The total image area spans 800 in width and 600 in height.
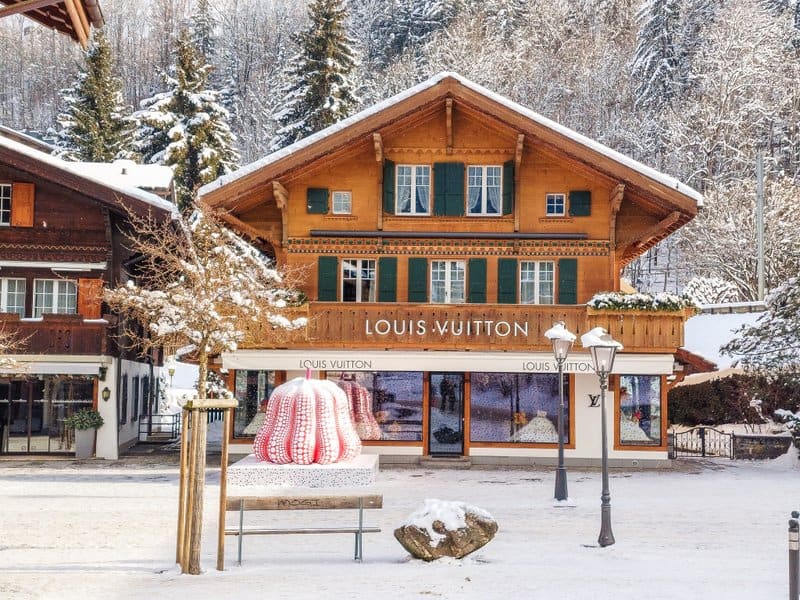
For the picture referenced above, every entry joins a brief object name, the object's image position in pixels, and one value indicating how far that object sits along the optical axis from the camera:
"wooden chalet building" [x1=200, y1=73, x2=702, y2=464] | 27.12
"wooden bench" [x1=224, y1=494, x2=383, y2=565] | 12.51
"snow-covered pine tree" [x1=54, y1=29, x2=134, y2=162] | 51.72
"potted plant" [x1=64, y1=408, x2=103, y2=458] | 27.88
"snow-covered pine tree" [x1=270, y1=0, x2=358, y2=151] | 49.88
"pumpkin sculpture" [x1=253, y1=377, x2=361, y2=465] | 19.64
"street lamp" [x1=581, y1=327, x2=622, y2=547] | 15.31
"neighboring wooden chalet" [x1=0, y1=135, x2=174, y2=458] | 28.05
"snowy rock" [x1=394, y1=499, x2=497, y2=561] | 12.13
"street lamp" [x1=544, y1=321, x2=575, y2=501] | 19.31
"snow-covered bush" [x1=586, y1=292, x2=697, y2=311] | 26.55
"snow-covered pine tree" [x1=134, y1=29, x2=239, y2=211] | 47.66
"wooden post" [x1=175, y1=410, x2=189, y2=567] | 12.00
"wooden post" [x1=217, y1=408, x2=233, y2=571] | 11.88
